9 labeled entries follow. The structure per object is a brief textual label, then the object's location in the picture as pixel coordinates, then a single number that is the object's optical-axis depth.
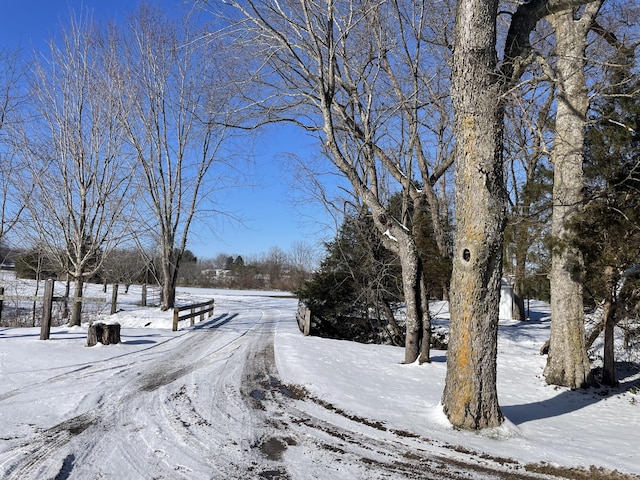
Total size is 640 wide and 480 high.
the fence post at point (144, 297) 26.12
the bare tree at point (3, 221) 13.33
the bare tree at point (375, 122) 8.26
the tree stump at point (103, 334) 9.91
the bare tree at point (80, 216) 12.77
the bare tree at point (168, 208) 18.91
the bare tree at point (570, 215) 8.42
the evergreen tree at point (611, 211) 8.16
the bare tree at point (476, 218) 5.18
